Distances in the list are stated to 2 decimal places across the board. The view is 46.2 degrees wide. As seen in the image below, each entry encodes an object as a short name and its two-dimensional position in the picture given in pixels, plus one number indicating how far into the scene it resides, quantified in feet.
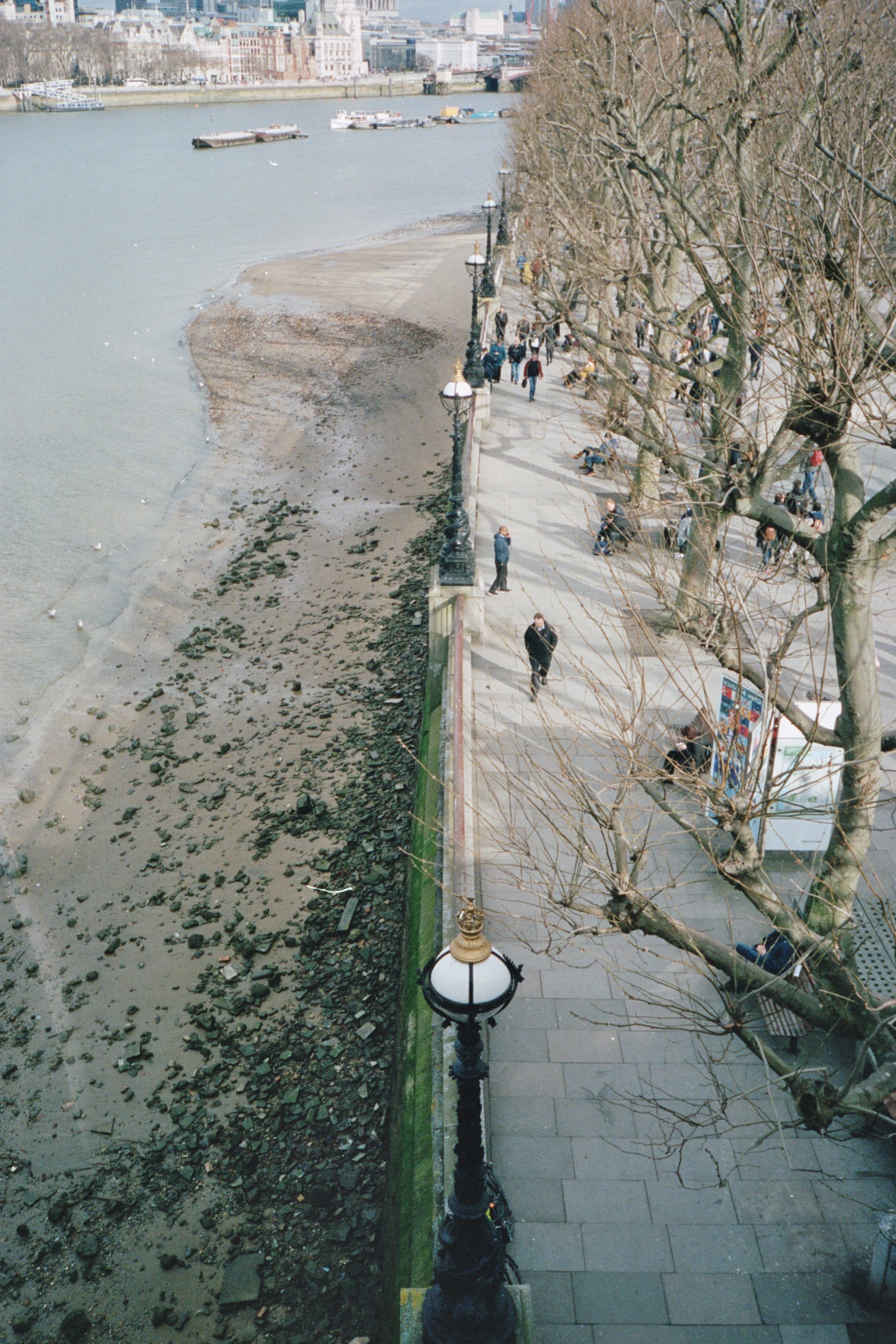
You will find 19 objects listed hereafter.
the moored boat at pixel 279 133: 375.14
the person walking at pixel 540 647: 41.60
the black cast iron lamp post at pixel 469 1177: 15.19
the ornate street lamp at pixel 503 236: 151.02
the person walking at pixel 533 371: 83.10
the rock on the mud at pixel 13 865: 42.88
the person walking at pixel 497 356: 88.07
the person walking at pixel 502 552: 50.78
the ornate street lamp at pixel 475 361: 75.10
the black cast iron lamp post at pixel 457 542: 46.65
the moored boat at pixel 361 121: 438.81
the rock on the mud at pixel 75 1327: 25.68
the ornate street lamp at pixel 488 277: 104.22
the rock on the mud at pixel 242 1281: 26.25
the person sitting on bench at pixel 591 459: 61.11
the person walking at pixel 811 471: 53.72
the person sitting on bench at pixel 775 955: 27.17
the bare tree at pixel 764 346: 19.76
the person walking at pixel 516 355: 90.94
